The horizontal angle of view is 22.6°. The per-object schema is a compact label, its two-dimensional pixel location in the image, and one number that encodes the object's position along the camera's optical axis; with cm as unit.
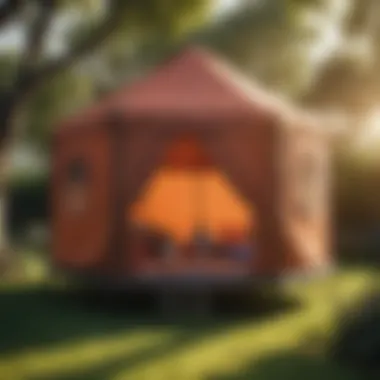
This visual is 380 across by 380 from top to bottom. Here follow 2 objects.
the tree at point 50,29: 674
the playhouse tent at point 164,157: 725
